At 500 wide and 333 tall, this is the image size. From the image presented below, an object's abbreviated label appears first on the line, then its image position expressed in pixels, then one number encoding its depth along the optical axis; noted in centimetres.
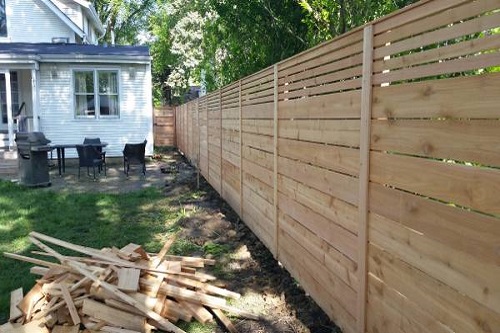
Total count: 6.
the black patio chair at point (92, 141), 1336
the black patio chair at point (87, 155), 1159
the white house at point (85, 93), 1498
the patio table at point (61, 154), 1213
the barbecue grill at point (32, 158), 1039
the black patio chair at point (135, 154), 1210
